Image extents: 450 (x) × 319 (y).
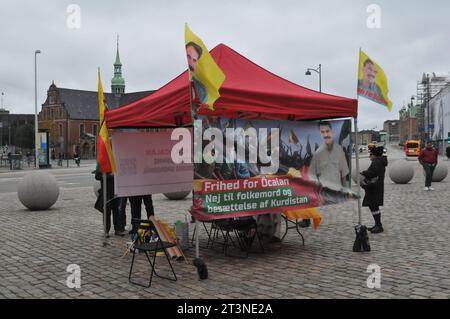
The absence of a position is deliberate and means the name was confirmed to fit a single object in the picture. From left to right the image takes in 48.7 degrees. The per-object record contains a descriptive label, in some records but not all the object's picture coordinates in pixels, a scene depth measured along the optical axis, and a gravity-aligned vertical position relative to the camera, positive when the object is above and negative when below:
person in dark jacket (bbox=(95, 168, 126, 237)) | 10.03 -1.12
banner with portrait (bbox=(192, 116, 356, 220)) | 6.83 -0.24
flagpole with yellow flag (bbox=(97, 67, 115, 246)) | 8.23 +0.08
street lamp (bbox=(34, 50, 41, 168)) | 47.62 +4.76
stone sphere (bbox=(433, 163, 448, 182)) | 22.58 -1.03
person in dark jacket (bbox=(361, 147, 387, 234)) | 9.88 -0.75
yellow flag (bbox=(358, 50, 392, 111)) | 8.13 +1.14
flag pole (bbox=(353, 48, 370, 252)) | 8.11 -1.44
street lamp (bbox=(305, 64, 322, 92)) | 38.66 +6.19
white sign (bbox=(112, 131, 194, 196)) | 8.79 -0.29
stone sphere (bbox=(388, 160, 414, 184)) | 21.72 -0.95
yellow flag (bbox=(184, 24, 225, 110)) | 6.14 +1.01
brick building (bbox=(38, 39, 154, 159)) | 110.25 +8.11
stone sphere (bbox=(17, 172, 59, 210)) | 14.29 -1.21
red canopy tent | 7.07 +0.78
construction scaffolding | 110.81 +14.40
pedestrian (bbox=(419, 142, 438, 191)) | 18.17 -0.35
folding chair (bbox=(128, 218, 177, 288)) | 6.39 -1.25
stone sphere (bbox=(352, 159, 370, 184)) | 21.36 -0.70
